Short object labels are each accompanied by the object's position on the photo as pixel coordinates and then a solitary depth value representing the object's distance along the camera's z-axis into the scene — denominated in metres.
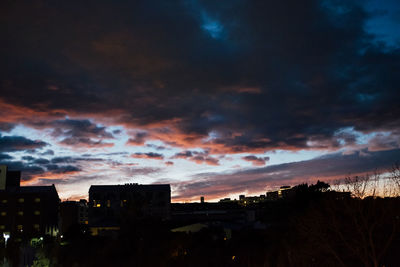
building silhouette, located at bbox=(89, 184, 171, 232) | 89.50
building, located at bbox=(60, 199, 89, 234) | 101.06
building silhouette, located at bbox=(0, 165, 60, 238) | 83.12
